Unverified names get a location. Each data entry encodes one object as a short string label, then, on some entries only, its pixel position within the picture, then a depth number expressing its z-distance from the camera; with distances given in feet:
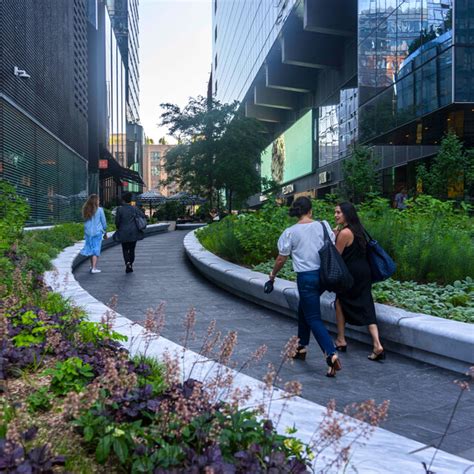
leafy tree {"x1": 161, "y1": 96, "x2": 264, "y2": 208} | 78.38
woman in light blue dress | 39.63
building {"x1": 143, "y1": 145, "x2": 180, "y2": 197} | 598.34
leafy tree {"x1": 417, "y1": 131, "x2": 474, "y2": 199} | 67.92
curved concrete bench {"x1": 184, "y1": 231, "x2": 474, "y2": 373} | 16.46
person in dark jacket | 40.14
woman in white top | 16.78
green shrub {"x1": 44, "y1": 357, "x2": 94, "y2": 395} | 10.10
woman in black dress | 18.22
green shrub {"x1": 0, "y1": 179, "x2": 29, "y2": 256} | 30.53
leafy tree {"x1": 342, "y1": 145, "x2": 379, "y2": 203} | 86.53
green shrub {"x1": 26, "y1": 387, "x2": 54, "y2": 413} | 9.43
